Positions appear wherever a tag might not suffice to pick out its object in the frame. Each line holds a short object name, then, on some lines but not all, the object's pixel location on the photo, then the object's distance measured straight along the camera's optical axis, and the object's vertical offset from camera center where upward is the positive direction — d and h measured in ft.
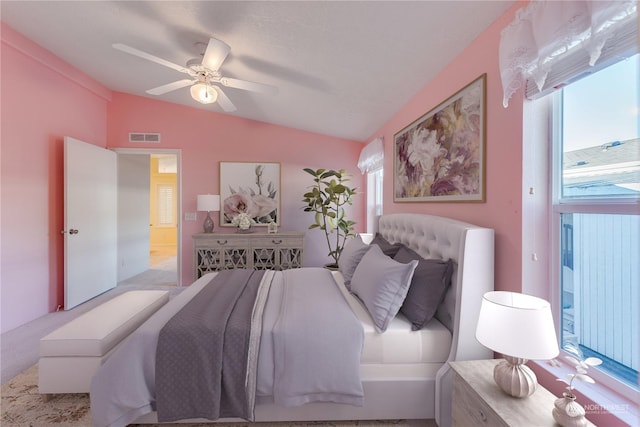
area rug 5.26 -3.93
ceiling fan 6.91 +3.75
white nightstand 3.37 -2.45
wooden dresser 12.90 -1.80
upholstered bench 5.51 -2.87
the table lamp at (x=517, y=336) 3.36 -1.52
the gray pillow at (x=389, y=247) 7.70 -0.98
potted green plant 12.97 +0.40
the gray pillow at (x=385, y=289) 5.33 -1.53
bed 4.73 -2.62
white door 10.77 -0.39
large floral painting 5.76 +1.54
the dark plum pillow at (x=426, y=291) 5.34 -1.52
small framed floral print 14.40 +1.07
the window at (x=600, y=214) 3.49 -0.01
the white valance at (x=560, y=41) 3.20 +2.23
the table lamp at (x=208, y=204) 13.09 +0.38
